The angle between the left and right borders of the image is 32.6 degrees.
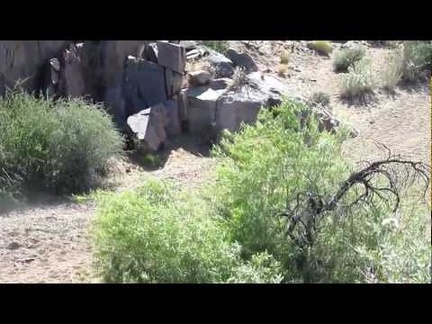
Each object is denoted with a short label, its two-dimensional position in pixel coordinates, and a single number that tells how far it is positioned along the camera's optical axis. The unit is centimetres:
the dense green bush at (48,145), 1050
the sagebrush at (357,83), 1603
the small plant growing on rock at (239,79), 1468
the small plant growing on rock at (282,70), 1703
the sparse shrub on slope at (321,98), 1555
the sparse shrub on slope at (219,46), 1672
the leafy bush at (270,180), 639
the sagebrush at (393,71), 1645
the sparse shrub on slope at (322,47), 1869
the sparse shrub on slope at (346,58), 1756
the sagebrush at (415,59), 1688
